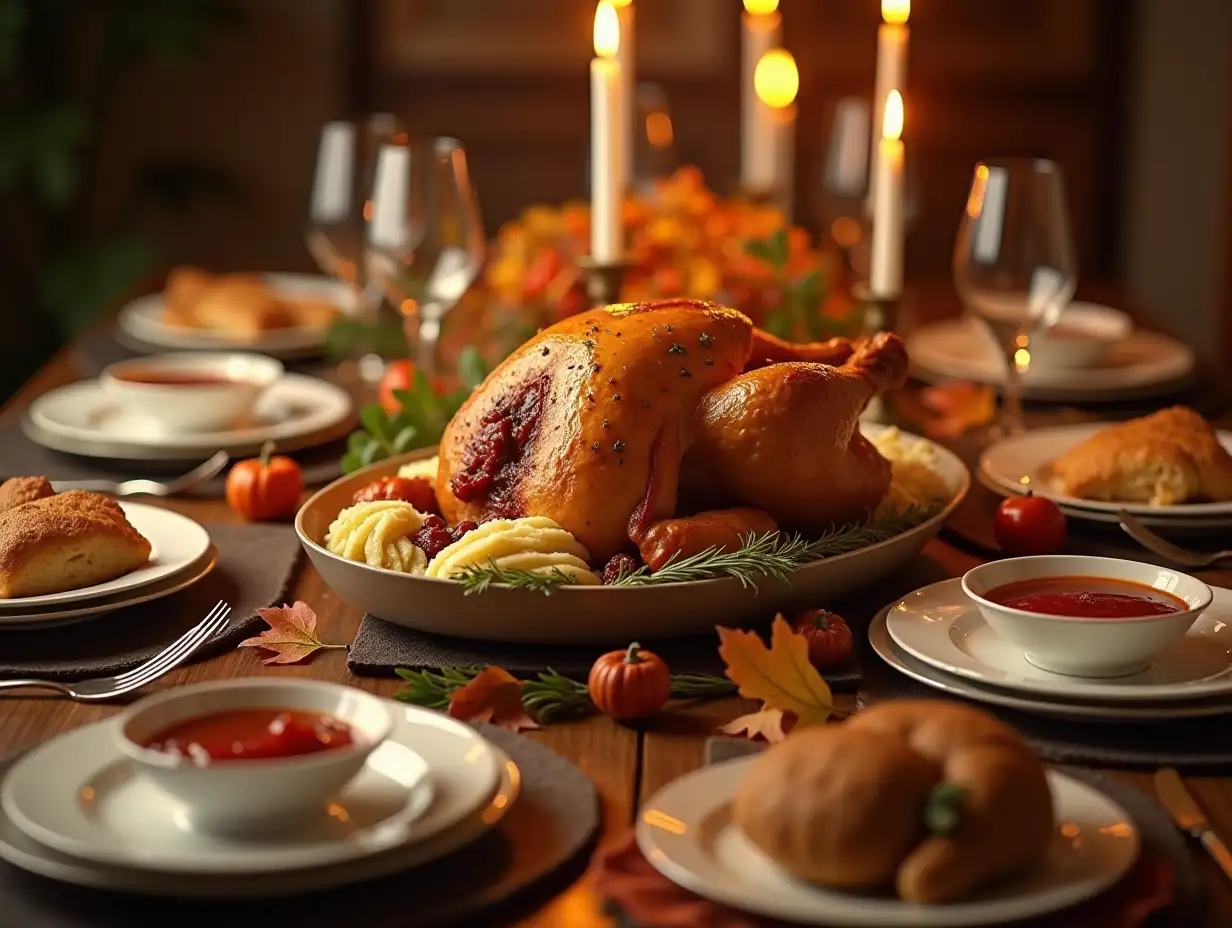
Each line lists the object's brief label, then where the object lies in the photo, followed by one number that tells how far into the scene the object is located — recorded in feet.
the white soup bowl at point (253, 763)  3.30
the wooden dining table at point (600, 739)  3.50
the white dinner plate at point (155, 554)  5.09
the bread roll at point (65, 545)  5.19
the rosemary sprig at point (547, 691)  4.55
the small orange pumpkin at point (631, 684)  4.43
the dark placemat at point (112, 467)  7.25
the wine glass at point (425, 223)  8.03
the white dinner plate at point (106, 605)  5.08
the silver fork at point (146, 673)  4.69
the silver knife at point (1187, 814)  3.62
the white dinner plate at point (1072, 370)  8.71
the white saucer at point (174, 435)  7.48
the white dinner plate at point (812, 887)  3.15
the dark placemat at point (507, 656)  4.80
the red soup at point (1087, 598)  4.59
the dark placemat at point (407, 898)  3.33
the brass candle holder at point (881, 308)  7.73
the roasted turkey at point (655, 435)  5.15
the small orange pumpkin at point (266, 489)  6.69
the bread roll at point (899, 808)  3.16
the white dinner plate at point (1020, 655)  4.32
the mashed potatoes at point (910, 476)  5.83
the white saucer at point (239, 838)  3.32
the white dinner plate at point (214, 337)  9.96
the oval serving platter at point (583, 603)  4.80
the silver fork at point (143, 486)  7.07
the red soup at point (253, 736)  3.44
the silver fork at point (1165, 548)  5.93
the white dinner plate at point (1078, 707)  4.29
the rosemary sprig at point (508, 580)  4.76
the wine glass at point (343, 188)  9.00
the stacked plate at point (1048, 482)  6.24
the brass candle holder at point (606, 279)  7.61
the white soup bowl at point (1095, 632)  4.34
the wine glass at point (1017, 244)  7.30
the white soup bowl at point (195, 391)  7.61
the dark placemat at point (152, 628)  4.93
